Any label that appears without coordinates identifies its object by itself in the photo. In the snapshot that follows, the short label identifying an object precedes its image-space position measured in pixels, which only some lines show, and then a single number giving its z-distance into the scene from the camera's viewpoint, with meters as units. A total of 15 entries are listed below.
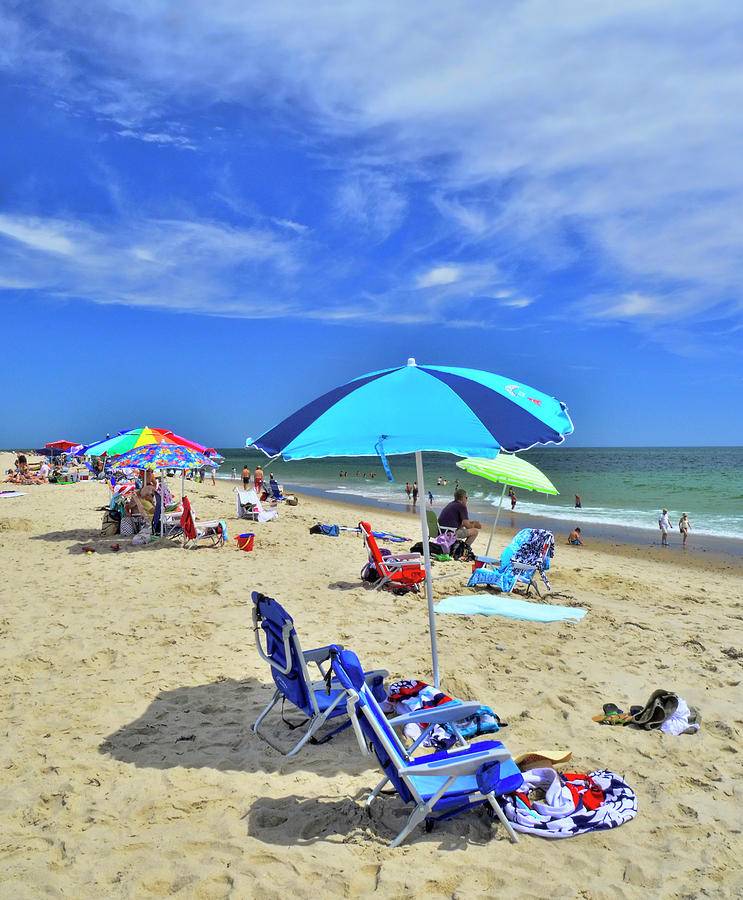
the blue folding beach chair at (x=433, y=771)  3.05
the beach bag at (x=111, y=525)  12.61
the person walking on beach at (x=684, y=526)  17.32
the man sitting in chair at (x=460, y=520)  10.88
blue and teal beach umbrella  3.56
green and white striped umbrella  8.98
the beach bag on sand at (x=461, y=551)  10.86
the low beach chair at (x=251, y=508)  16.08
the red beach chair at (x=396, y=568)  8.23
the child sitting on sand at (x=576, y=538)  16.97
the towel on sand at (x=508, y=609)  7.07
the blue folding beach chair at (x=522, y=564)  8.48
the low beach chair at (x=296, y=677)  3.87
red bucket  11.10
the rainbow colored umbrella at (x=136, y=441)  11.25
